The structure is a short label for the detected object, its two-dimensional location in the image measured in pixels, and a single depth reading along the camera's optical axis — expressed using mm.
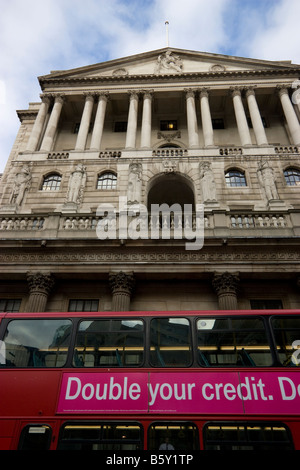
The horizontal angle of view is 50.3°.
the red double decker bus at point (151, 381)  6578
